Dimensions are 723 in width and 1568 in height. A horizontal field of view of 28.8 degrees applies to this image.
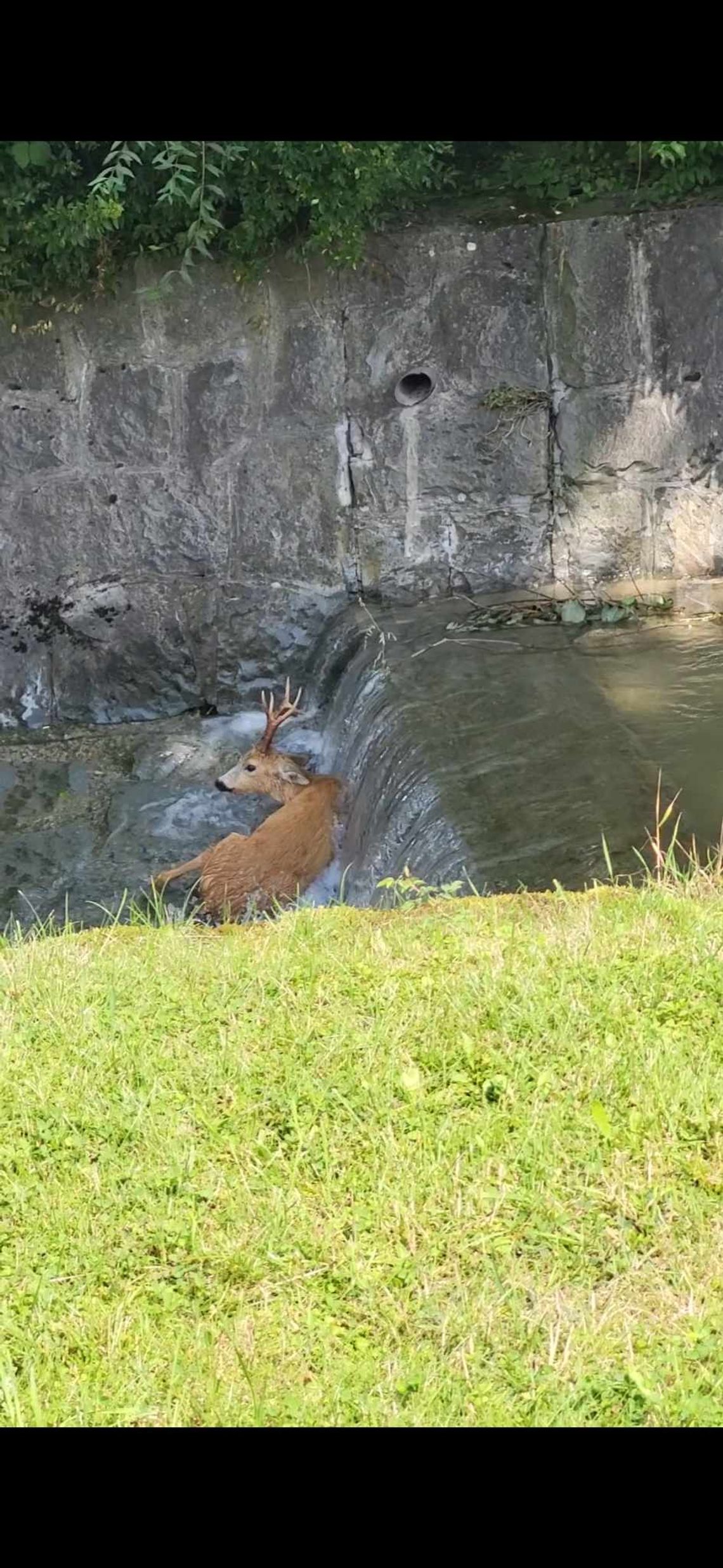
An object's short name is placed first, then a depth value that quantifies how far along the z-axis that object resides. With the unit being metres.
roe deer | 6.88
